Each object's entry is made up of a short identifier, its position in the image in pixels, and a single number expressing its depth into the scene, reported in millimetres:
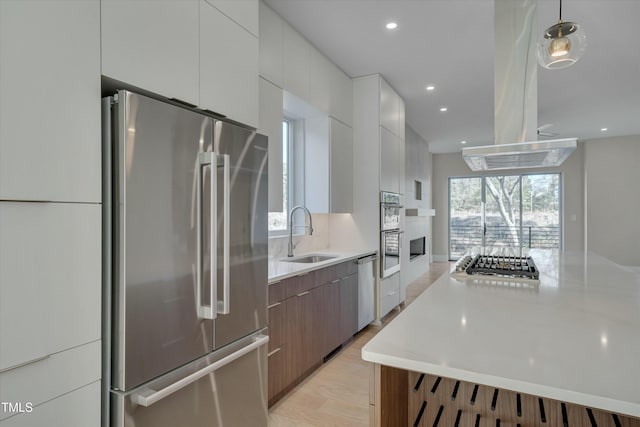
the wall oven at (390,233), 4031
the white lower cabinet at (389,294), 4086
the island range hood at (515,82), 2244
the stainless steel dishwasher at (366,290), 3652
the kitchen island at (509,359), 890
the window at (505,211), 8305
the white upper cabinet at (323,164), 3561
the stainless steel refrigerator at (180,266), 1237
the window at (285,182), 3455
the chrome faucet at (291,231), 3342
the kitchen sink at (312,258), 3404
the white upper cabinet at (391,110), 4074
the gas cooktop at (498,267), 2102
